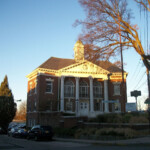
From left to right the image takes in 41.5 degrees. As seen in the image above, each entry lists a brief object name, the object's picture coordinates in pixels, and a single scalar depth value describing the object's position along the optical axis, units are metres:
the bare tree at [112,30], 17.94
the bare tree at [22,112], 104.41
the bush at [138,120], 20.31
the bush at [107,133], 17.97
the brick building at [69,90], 36.03
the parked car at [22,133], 25.74
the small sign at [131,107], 17.65
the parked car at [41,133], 20.67
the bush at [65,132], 22.38
